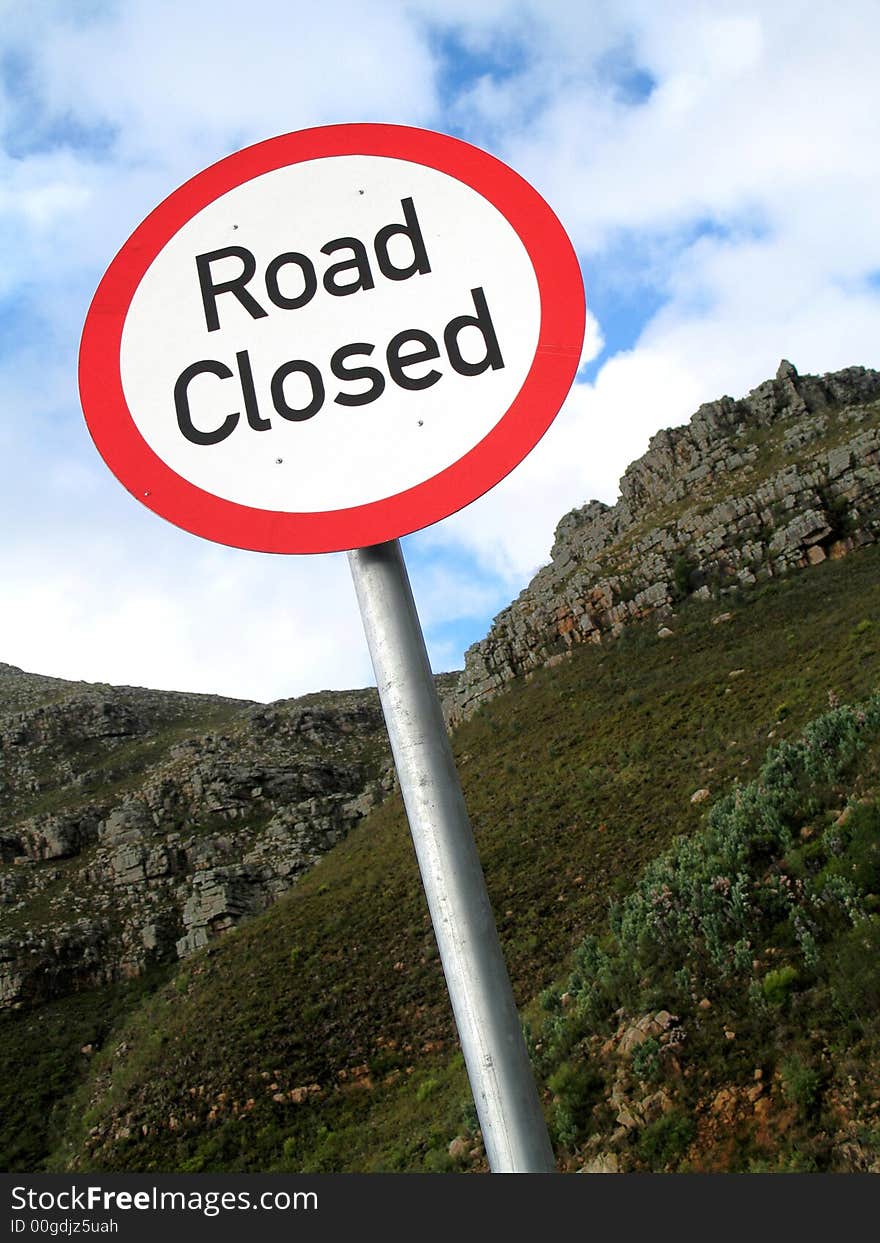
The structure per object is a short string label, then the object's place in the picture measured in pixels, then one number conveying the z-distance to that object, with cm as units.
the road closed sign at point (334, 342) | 196
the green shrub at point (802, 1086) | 477
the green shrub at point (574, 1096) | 571
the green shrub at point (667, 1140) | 499
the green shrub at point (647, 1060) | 581
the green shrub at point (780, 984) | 578
